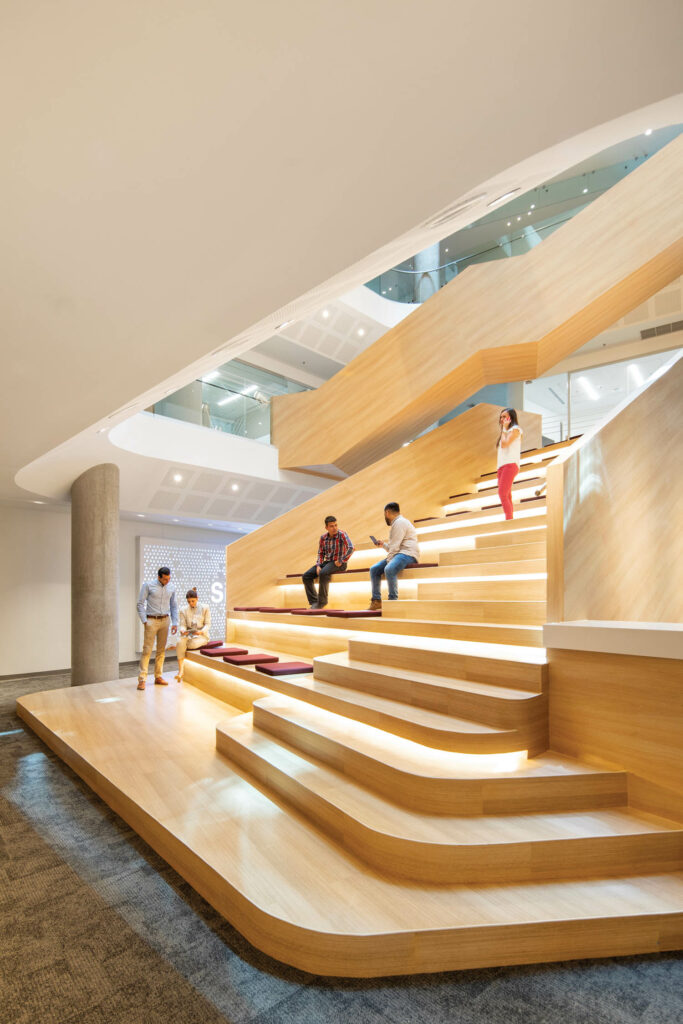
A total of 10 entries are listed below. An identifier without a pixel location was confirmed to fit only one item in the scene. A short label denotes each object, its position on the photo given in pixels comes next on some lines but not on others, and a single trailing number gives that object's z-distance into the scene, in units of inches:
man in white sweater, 231.3
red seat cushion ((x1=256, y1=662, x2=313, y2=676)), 194.5
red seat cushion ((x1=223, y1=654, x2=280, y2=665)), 226.5
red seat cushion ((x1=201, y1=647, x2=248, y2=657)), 252.2
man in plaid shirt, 266.5
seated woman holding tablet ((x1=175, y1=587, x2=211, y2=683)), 308.0
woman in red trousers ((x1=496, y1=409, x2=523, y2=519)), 236.0
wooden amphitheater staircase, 82.5
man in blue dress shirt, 293.9
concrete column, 326.6
